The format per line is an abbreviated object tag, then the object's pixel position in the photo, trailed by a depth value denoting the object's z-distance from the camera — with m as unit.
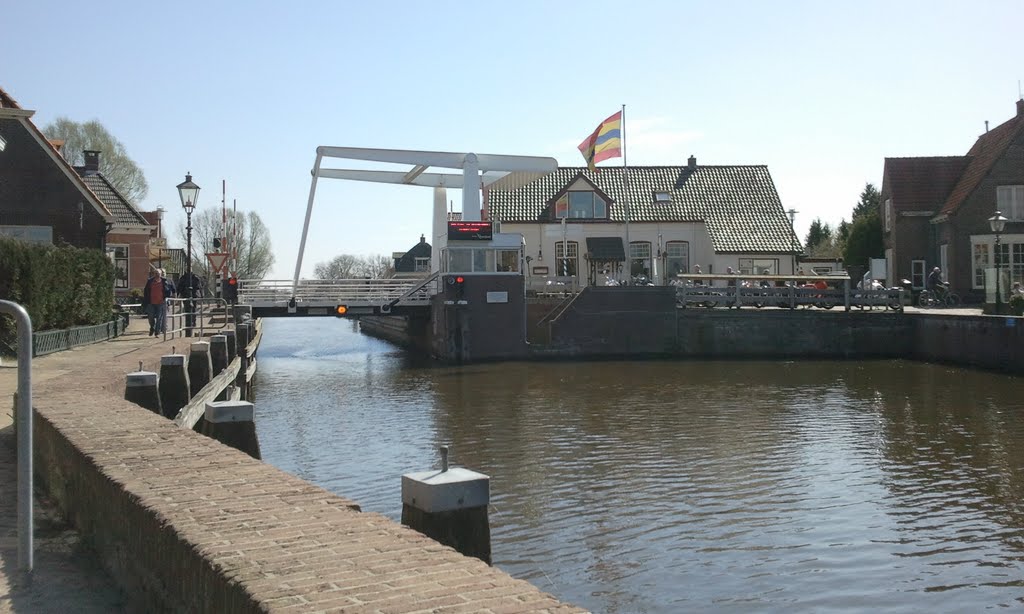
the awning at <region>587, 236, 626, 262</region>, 42.31
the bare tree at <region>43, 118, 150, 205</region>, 56.47
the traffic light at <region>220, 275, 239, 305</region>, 28.12
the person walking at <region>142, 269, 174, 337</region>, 21.58
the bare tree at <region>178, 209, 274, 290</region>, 72.00
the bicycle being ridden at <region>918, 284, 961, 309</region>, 34.38
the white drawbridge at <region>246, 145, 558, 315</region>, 28.72
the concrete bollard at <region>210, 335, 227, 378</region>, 16.64
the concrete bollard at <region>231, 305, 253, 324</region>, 26.34
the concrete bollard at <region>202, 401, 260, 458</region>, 8.30
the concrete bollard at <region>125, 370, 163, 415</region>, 9.20
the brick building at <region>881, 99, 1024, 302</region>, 37.44
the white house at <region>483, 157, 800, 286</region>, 42.56
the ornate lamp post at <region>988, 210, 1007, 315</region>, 24.84
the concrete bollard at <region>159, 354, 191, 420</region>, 11.27
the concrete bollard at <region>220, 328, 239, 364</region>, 19.50
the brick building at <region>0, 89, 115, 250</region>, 27.22
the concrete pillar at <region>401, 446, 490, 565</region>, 4.62
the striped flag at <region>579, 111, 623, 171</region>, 33.84
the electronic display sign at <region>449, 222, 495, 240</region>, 28.83
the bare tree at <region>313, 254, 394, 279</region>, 96.05
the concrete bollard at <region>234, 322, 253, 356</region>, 22.50
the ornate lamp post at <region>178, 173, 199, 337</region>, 23.16
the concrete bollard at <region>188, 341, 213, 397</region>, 13.86
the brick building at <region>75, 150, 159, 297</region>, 39.44
